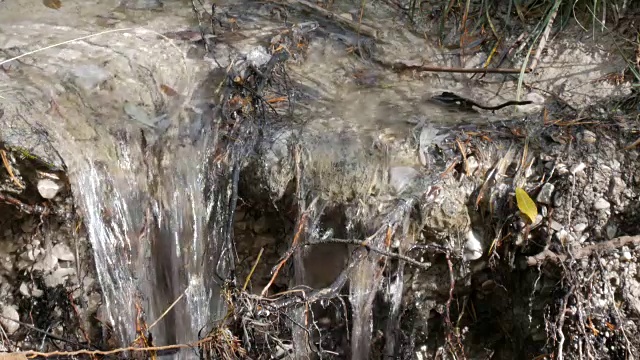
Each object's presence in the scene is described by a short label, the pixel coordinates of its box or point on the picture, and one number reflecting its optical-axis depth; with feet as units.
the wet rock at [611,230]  8.77
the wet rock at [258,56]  10.24
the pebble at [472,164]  9.07
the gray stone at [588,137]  9.21
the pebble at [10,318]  8.94
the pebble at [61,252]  8.91
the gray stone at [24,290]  9.11
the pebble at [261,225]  9.49
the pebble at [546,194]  8.84
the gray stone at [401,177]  8.86
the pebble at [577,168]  8.87
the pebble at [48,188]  8.46
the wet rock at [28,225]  8.93
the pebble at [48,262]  8.91
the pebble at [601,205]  8.80
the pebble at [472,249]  8.98
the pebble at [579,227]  8.77
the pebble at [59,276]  8.97
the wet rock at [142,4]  11.55
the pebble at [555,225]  8.73
